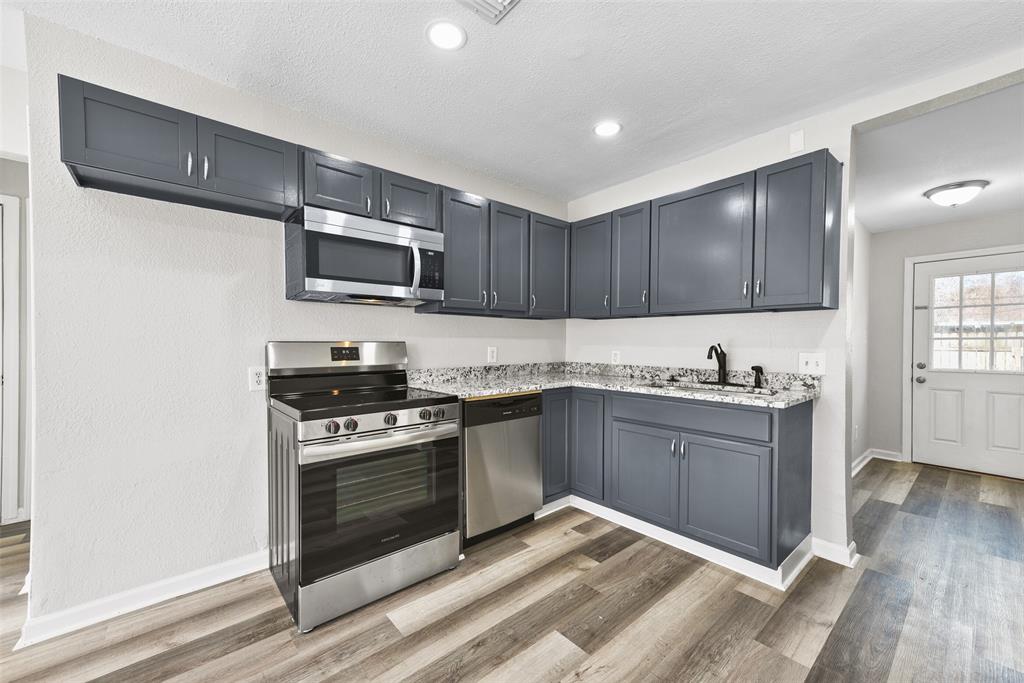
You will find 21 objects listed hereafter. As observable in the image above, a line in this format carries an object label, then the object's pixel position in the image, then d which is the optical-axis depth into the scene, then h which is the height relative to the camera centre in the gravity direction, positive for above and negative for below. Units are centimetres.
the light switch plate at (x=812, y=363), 248 -16
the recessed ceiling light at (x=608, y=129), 256 +129
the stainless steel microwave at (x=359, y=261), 222 +43
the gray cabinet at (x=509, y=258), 311 +60
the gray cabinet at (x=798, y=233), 225 +57
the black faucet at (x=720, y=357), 284 -14
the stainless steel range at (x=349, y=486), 186 -73
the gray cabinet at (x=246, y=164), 194 +84
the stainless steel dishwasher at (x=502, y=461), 256 -81
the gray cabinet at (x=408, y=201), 252 +84
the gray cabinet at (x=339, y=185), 224 +84
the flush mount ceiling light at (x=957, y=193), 324 +112
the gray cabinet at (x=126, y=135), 164 +84
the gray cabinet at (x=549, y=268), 339 +57
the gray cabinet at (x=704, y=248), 255 +57
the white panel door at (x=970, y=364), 387 -28
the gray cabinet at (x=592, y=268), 335 +56
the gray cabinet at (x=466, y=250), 284 +60
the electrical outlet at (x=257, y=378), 230 -23
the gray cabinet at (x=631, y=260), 306 +57
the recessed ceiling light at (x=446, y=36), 176 +130
